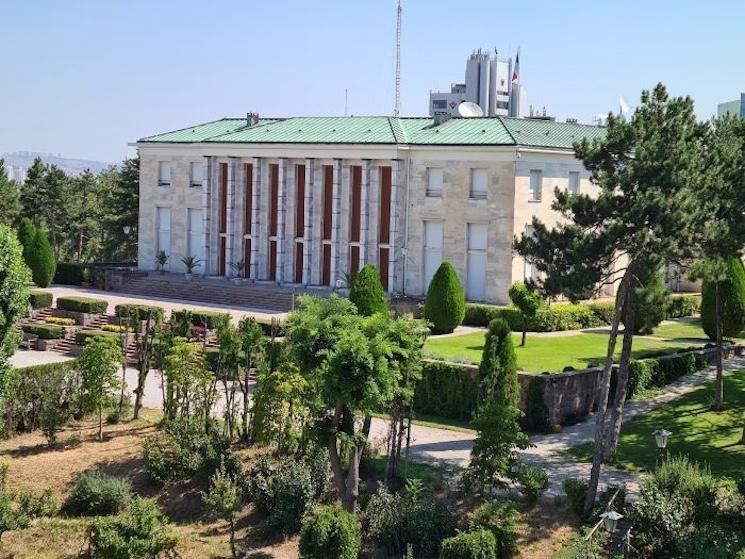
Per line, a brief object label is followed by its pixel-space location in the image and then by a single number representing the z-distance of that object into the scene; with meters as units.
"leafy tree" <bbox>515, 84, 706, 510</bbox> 26.59
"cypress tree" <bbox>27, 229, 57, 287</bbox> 57.94
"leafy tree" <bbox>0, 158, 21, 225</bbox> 69.56
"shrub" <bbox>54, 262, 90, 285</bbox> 60.88
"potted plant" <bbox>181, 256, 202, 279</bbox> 59.34
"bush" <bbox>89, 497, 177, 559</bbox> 23.59
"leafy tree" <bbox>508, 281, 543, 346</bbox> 41.16
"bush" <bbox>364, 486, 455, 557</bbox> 24.67
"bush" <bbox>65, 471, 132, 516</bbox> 28.11
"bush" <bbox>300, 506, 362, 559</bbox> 23.81
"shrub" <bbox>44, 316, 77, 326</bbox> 47.81
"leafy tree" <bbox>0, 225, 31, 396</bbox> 27.42
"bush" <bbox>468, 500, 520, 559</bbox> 23.92
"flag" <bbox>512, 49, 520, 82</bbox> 167.57
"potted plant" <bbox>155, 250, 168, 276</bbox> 61.16
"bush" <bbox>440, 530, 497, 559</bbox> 22.94
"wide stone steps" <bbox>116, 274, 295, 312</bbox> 53.25
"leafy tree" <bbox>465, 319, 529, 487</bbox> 26.12
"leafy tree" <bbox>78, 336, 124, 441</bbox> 32.75
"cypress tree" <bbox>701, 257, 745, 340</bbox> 39.47
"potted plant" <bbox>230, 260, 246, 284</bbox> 57.84
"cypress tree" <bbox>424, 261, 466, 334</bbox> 44.41
